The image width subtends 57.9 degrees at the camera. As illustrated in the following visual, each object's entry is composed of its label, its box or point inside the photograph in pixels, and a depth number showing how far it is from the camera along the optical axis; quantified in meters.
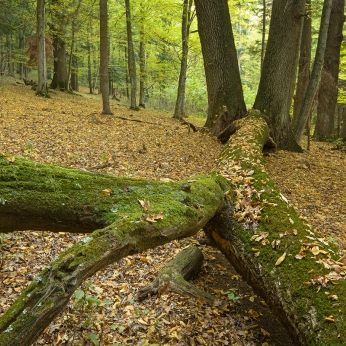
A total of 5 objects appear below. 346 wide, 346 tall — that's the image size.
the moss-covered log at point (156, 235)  1.90
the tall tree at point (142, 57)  18.31
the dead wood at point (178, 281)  3.78
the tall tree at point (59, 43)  18.22
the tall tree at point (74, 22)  17.52
